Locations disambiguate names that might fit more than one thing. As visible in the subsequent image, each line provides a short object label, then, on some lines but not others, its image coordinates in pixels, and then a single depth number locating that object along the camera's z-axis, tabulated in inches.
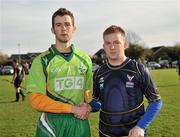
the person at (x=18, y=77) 382.2
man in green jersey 88.4
